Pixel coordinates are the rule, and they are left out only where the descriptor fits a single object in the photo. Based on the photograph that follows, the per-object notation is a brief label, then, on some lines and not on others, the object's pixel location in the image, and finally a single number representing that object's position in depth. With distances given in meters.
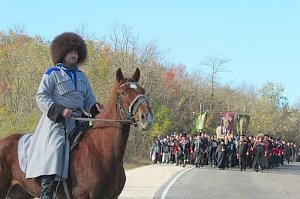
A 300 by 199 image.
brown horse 6.18
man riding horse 6.40
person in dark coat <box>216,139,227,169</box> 31.88
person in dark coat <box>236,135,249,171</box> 31.50
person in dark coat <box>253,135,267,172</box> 31.66
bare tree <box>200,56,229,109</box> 69.18
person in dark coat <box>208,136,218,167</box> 33.66
